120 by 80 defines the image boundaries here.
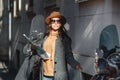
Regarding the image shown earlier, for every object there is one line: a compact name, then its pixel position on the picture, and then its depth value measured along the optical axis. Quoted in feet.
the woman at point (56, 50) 19.61
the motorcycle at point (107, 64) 12.85
